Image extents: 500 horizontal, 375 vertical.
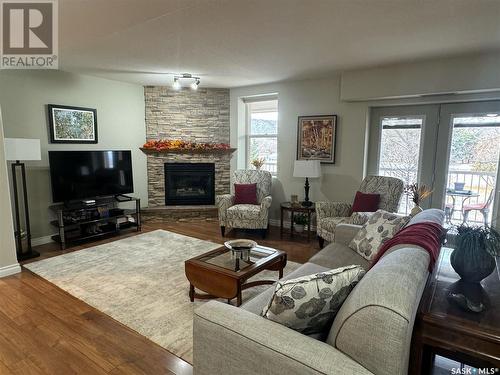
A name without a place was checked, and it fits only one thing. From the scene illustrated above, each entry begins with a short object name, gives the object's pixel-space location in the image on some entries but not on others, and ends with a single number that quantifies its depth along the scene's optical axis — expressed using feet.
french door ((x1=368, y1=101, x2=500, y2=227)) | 12.50
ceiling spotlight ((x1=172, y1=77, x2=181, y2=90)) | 15.32
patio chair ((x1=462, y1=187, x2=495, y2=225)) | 12.69
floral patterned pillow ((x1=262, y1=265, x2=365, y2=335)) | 4.19
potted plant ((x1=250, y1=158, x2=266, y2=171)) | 18.26
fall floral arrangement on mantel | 18.34
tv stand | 14.06
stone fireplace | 18.56
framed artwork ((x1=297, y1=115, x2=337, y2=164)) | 15.79
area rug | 7.92
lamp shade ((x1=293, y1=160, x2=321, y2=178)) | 15.10
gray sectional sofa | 3.33
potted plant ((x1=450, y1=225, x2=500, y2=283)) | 4.71
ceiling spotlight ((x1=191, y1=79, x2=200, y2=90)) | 15.99
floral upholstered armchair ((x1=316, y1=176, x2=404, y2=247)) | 13.12
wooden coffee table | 7.78
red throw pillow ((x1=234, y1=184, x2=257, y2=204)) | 16.58
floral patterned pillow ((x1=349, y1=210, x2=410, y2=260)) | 8.53
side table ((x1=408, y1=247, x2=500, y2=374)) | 3.67
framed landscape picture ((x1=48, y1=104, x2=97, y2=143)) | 14.40
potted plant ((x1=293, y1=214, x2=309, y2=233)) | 15.89
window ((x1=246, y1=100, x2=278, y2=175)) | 18.45
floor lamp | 11.68
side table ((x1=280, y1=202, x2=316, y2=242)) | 15.02
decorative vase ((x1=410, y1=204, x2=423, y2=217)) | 11.43
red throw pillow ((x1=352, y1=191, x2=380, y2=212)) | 13.14
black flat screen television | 14.02
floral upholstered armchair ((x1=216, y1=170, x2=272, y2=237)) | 15.19
